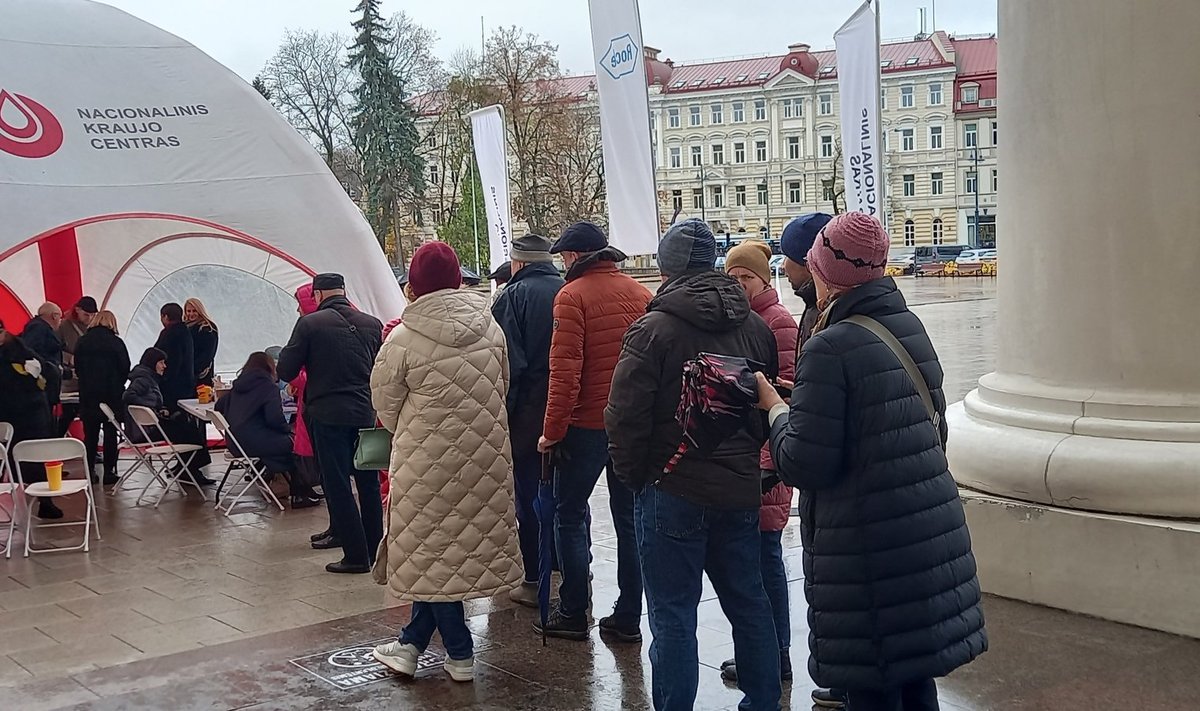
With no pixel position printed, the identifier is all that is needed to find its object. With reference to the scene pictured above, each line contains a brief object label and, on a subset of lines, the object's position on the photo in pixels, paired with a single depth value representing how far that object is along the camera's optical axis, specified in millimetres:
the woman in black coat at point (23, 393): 9516
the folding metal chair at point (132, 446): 10191
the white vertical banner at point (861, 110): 8984
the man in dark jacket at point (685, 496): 4043
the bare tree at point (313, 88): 50594
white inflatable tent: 11031
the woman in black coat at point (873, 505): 3287
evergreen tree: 52250
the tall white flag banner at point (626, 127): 9227
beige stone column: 5133
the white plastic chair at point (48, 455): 8227
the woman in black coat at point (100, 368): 10711
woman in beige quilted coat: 5023
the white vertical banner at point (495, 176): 12992
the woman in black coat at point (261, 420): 9469
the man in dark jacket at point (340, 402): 7277
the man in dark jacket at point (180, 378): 11039
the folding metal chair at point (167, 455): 9984
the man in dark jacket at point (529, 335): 6168
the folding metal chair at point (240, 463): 9508
